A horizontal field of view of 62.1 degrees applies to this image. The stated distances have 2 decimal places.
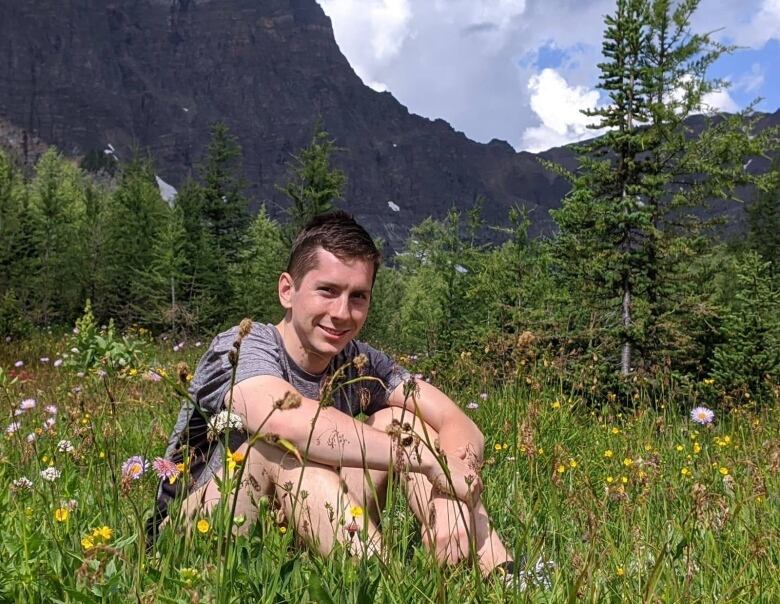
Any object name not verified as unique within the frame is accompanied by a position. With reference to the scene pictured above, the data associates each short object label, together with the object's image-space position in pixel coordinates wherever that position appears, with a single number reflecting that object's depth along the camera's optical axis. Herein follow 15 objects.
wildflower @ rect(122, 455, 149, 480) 1.64
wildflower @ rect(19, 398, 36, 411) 2.69
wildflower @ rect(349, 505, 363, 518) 1.60
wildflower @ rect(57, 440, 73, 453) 2.24
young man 1.73
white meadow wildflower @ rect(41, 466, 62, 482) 1.84
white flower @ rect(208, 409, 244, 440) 1.31
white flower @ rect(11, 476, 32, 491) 1.78
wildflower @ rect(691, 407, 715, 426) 3.52
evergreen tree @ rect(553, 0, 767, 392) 9.08
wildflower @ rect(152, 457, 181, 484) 1.53
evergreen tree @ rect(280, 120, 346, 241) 17.03
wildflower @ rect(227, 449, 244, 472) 1.48
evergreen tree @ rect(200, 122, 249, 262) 21.95
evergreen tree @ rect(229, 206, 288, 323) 17.53
